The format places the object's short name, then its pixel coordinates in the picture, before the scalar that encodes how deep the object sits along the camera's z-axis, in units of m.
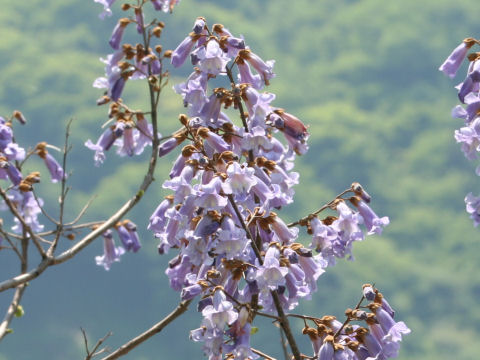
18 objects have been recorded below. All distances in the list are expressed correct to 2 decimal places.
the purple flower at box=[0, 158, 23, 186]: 6.31
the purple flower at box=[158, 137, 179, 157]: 5.68
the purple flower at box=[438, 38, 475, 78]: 5.72
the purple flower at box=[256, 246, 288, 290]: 4.57
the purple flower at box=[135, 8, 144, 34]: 7.18
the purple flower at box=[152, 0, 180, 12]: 7.62
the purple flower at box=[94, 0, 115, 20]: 7.23
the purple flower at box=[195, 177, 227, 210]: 4.50
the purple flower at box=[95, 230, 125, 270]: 7.65
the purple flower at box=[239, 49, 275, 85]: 5.60
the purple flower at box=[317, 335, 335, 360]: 4.56
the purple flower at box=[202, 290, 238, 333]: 4.48
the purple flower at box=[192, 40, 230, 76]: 5.29
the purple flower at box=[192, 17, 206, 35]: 5.55
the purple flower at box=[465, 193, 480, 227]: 4.93
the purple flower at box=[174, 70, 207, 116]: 5.25
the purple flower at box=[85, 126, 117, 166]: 7.10
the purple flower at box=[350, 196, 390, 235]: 5.59
